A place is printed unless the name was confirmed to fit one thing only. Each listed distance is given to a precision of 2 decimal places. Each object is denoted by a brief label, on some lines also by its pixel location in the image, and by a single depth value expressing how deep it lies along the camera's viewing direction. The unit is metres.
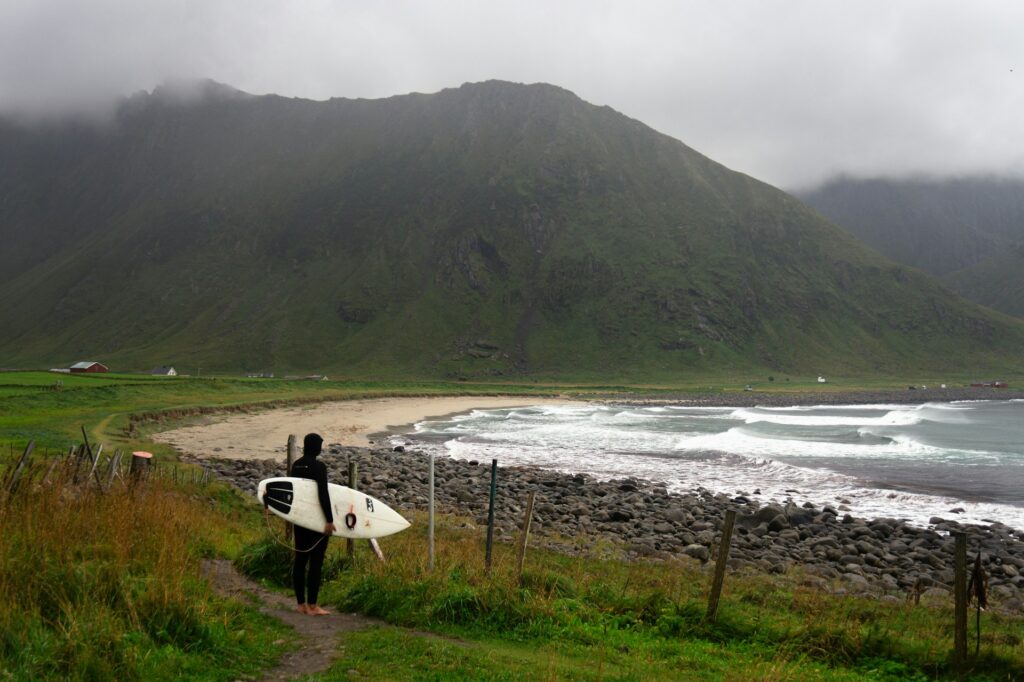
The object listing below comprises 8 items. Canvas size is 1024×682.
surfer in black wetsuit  9.35
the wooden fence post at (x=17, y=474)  8.82
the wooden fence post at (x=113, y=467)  12.01
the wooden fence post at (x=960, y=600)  8.59
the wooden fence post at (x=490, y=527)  11.34
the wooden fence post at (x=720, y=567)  9.85
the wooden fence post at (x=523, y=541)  10.45
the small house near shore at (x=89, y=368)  108.32
